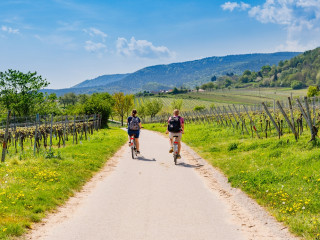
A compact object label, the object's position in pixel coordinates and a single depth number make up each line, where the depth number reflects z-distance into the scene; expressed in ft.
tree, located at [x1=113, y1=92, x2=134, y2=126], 300.61
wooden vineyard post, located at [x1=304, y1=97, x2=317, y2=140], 38.75
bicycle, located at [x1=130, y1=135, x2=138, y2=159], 47.38
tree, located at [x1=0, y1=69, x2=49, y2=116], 195.83
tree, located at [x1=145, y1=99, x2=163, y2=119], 329.52
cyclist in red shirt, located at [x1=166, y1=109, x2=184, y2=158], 43.16
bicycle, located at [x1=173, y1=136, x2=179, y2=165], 42.37
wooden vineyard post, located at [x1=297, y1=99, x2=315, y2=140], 39.16
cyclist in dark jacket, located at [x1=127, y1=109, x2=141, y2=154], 47.70
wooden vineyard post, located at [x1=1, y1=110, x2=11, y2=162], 39.08
